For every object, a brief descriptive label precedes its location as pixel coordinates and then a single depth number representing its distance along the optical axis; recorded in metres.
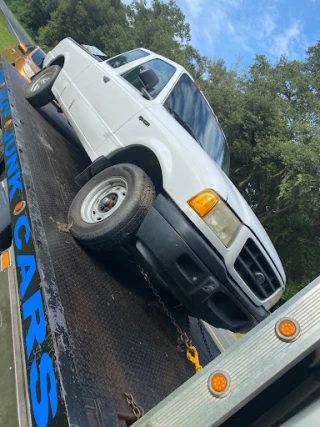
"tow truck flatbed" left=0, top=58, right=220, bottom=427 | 1.75
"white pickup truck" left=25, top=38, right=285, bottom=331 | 3.05
